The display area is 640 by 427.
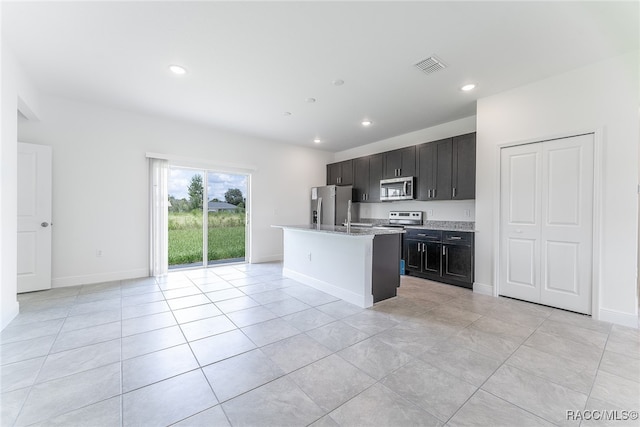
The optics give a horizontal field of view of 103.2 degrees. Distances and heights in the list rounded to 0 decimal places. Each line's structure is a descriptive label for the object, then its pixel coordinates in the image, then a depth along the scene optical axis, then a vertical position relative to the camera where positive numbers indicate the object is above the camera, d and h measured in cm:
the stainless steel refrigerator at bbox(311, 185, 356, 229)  623 +25
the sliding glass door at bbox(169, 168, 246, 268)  505 -13
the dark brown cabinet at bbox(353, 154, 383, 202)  575 +85
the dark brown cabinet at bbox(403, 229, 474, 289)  393 -70
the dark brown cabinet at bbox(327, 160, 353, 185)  646 +107
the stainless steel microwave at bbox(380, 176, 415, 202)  497 +52
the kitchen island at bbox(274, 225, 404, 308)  320 -68
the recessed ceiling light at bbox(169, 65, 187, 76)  296 +169
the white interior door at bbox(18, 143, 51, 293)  354 -9
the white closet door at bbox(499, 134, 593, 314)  294 -9
